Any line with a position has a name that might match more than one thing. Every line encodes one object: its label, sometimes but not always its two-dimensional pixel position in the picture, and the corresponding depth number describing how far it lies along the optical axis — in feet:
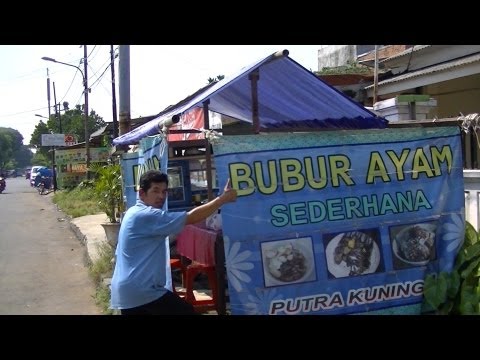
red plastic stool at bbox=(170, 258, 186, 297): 20.54
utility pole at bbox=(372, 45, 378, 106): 34.55
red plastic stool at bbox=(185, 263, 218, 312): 17.02
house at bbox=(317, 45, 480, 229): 30.45
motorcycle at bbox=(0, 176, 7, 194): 113.27
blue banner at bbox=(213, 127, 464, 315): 13.55
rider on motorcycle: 115.85
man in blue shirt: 11.83
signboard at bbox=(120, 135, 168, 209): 15.40
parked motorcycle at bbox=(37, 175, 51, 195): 109.11
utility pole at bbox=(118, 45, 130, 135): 30.53
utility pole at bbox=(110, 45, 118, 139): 63.62
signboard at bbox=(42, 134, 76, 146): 124.77
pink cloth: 16.93
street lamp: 88.48
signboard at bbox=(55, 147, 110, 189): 100.63
